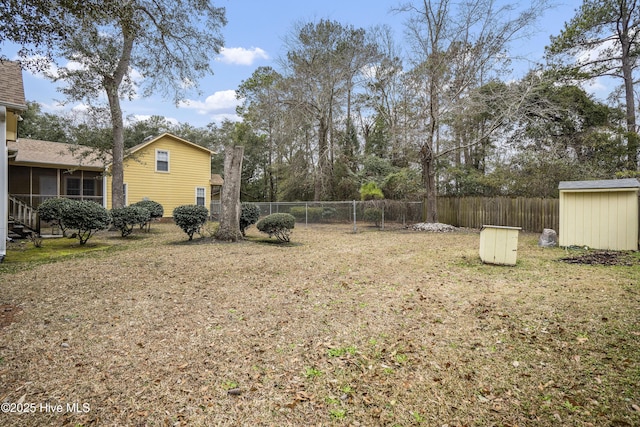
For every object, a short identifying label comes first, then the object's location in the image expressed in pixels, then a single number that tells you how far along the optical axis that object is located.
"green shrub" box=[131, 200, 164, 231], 14.70
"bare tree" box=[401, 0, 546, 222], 14.00
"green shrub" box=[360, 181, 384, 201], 17.09
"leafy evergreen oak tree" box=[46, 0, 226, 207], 12.75
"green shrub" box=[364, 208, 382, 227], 16.20
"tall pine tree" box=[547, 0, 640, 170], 14.68
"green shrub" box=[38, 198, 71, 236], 8.97
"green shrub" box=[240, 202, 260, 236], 10.78
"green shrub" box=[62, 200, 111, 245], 8.83
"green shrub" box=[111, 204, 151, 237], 11.26
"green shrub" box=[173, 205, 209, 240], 9.85
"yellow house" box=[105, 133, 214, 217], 18.31
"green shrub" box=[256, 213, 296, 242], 9.98
